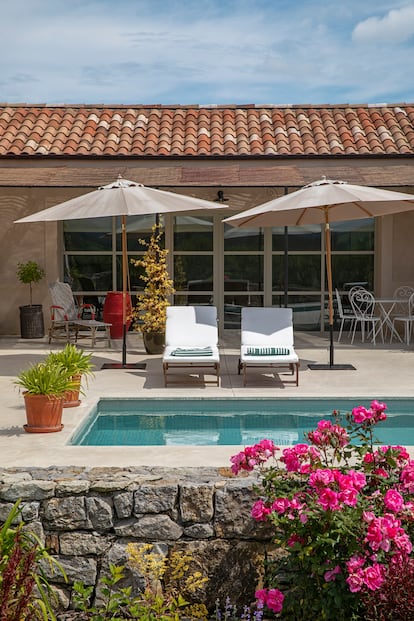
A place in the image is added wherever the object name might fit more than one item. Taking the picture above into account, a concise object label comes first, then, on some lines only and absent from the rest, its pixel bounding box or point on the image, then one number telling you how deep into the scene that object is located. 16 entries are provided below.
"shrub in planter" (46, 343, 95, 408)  7.81
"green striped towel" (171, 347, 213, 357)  9.61
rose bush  3.93
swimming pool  7.39
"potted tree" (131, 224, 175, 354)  11.89
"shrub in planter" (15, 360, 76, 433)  6.86
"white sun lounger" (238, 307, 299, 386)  9.60
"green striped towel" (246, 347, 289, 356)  9.73
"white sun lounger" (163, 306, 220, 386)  9.55
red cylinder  13.84
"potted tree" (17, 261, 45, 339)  14.49
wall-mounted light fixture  15.00
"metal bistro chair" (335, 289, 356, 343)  15.29
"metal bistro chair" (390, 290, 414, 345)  13.23
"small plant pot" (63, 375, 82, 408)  7.98
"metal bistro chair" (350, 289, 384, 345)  13.57
